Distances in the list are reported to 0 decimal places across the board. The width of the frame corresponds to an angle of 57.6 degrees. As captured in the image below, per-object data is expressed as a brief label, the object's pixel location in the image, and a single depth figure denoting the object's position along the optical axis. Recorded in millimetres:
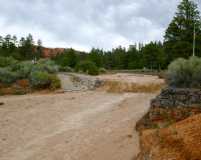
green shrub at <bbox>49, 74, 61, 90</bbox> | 14872
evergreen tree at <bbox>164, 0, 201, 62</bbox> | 18605
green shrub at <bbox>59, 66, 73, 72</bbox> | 27407
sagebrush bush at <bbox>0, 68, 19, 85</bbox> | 16519
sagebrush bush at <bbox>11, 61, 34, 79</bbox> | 17425
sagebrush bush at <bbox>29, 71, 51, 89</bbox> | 15245
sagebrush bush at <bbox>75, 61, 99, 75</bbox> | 23207
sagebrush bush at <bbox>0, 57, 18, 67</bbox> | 20791
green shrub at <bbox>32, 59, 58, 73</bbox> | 17666
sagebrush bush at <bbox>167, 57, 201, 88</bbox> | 8016
